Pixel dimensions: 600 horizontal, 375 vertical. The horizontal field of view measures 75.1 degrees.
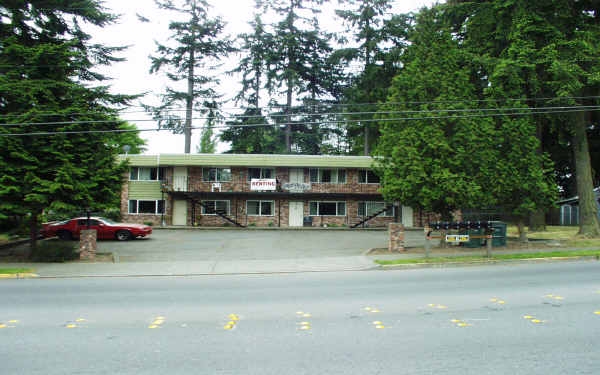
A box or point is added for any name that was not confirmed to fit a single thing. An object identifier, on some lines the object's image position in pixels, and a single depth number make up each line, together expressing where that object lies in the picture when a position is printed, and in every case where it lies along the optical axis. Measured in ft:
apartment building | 101.86
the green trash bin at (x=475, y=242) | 54.90
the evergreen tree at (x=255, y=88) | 127.95
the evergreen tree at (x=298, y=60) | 128.06
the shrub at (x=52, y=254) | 46.24
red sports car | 71.67
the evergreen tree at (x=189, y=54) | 120.57
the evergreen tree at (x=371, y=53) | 117.91
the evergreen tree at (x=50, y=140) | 43.86
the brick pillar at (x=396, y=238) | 51.85
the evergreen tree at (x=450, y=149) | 50.85
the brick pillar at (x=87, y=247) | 47.78
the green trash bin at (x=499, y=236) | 55.67
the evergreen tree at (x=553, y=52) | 59.62
